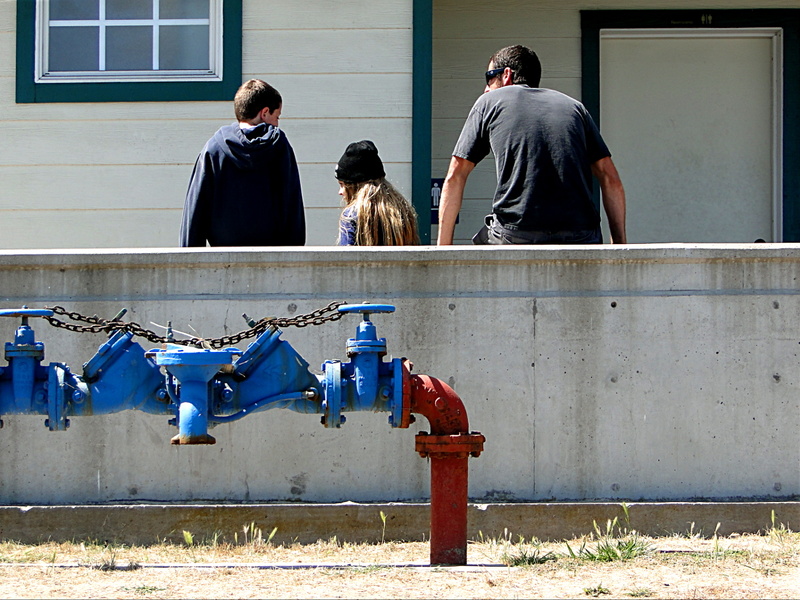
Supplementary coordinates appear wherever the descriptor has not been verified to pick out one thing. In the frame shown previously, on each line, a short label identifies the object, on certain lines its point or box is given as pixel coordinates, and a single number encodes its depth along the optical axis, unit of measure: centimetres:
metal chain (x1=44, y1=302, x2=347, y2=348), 893
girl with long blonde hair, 1178
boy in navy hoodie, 1161
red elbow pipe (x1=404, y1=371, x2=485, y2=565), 889
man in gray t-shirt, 1156
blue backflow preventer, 870
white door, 1700
